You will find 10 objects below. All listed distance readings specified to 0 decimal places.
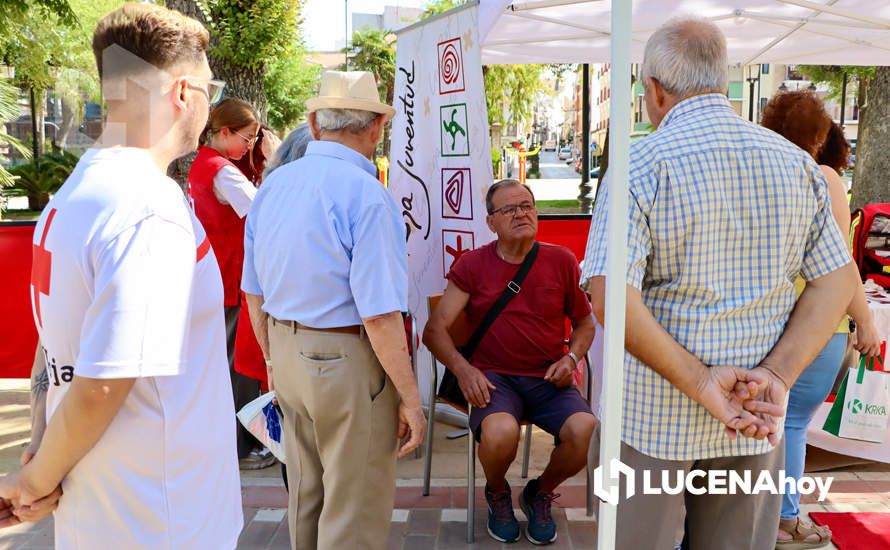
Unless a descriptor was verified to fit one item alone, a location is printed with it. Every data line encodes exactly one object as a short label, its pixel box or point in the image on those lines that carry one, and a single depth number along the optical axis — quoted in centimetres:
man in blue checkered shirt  172
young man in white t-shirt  128
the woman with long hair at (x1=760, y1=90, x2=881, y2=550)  282
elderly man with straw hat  225
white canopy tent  441
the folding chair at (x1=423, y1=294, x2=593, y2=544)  322
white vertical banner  375
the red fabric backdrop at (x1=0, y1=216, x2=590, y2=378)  497
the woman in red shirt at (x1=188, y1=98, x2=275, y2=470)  363
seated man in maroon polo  321
